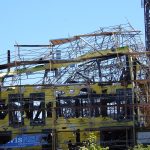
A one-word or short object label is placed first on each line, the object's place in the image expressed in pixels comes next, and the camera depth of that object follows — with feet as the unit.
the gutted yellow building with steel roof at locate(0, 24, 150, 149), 125.08
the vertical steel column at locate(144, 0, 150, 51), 194.08
